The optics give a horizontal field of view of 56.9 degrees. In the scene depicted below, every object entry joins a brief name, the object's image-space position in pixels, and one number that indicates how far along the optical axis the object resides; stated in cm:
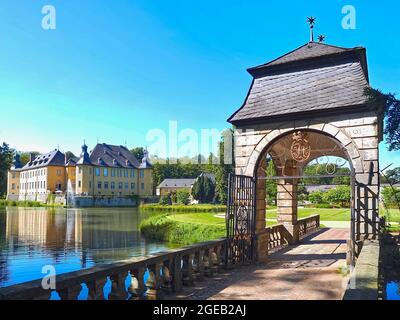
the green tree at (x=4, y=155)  3272
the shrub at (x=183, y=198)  6062
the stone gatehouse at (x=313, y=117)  860
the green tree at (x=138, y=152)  9275
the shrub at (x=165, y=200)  6182
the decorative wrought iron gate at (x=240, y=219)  939
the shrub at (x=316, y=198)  5198
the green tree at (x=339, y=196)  4881
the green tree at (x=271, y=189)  4353
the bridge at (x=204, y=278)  467
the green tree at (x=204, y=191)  6056
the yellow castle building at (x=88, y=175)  6719
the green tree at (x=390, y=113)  661
